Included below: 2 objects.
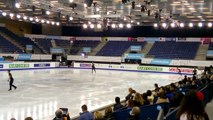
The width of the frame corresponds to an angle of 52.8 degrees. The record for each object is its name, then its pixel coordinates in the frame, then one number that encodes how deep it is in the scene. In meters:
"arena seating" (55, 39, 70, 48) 34.56
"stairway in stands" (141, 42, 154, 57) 31.00
